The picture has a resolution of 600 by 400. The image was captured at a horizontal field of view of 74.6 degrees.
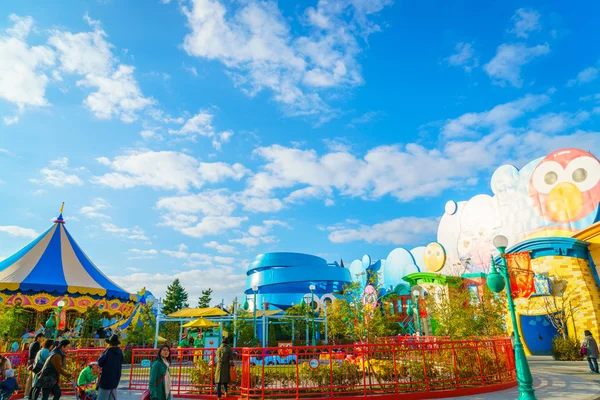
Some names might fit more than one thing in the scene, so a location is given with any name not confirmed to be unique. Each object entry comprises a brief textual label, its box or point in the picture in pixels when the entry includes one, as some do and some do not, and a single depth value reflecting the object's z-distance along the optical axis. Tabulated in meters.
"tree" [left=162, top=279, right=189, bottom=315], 57.71
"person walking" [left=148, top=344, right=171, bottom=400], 6.22
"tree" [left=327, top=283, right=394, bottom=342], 15.77
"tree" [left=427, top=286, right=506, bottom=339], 16.11
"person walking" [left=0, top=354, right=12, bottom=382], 7.91
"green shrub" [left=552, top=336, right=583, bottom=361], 19.86
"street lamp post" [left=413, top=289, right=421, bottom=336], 25.84
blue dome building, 50.34
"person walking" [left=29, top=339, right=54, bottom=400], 8.73
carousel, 19.45
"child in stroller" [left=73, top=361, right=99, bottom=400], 8.27
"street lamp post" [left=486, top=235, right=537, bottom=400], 8.27
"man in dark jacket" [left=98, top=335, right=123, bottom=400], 6.79
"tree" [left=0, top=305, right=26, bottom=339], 18.62
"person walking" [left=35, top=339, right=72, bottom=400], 7.95
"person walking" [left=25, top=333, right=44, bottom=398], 10.47
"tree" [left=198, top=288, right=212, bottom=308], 61.31
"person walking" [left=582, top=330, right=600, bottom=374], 13.93
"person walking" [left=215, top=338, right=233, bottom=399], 9.51
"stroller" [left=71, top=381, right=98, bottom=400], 8.25
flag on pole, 13.28
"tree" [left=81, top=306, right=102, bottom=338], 22.38
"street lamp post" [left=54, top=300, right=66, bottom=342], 16.78
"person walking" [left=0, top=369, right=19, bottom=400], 7.75
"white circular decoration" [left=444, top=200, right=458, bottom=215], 37.09
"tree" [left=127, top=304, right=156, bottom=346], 30.42
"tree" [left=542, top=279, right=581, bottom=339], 20.73
